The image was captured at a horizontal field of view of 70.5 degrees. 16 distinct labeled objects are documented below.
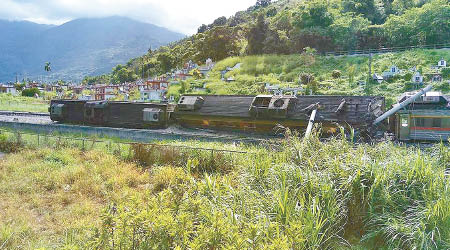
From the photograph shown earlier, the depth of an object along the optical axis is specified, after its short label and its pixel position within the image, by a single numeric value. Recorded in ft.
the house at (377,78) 119.14
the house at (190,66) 205.05
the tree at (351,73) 122.42
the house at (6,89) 235.20
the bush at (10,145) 49.48
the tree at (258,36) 181.78
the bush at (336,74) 130.52
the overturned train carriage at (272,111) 53.88
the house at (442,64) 122.11
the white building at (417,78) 110.11
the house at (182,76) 174.83
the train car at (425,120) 50.90
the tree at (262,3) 454.64
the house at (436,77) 112.47
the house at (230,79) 144.83
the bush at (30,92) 200.54
